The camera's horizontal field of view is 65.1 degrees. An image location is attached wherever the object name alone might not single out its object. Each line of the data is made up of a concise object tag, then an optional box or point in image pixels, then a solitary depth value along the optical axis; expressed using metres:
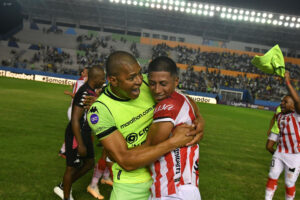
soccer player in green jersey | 2.15
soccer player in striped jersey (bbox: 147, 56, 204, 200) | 1.99
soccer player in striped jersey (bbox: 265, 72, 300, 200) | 4.68
